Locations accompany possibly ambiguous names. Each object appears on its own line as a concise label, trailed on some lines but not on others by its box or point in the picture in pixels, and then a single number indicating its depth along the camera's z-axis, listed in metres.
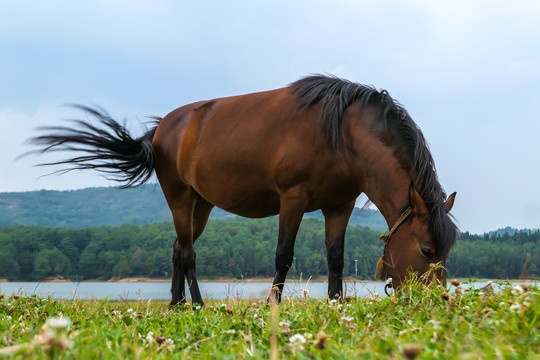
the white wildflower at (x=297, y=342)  2.47
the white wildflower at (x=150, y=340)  3.03
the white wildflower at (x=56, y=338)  1.85
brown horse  5.46
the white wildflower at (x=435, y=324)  2.96
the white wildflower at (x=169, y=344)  2.92
